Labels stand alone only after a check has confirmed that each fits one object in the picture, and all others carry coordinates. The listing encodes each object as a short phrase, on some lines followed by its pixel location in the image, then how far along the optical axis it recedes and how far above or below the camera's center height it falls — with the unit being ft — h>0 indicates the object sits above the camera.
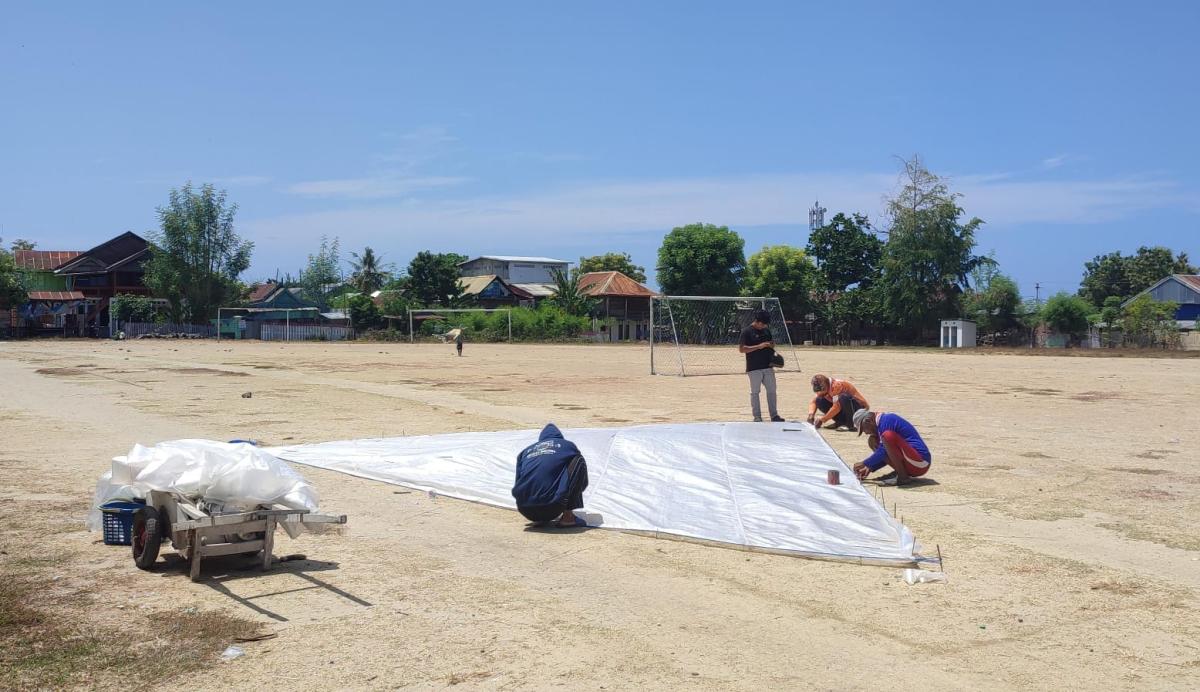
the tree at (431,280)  249.14 +12.59
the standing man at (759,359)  49.82 -1.55
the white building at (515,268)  325.83 +20.78
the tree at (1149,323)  162.71 +1.36
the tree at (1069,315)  186.70 +3.05
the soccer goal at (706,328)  107.86 +0.13
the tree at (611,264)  316.81 +21.46
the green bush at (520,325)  214.28 +0.75
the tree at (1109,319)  176.76 +2.31
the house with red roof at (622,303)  255.70 +7.06
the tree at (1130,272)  274.77 +17.28
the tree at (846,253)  238.27 +19.17
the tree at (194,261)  252.42 +17.90
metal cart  19.89 -4.28
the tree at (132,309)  237.66 +4.63
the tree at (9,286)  221.87 +9.40
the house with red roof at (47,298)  241.76 +7.90
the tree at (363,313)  228.22 +3.55
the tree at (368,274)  313.32 +17.66
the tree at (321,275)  345.72 +19.72
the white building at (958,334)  188.65 -0.75
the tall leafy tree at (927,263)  211.41 +15.01
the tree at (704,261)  241.96 +17.45
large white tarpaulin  24.38 -4.83
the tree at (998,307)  202.49 +4.95
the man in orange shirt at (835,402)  43.42 -3.37
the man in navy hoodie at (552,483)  25.39 -4.12
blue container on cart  22.13 -4.57
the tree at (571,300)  236.02 +7.18
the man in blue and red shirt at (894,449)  31.07 -3.89
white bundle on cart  20.02 -3.17
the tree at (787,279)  236.22 +12.54
